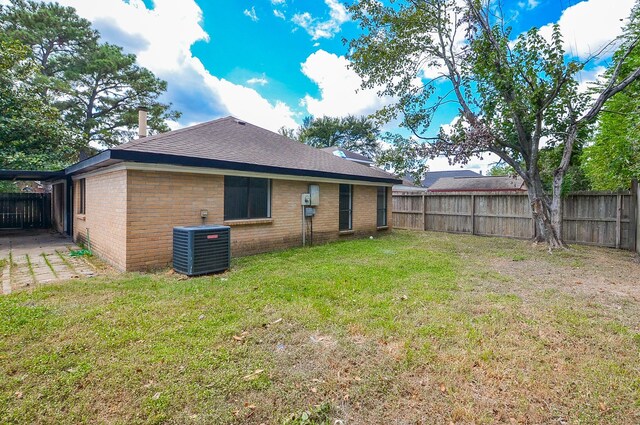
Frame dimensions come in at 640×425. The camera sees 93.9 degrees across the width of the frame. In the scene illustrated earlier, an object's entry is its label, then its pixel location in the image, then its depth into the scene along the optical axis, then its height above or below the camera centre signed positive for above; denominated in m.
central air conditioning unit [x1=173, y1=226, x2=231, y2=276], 5.70 -0.89
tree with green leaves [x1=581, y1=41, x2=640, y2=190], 7.30 +2.30
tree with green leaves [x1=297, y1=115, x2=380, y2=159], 35.91 +8.77
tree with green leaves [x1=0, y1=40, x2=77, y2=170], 11.87 +3.32
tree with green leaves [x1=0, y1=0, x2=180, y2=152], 17.62 +8.42
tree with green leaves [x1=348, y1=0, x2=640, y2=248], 8.77 +4.06
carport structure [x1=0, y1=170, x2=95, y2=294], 5.80 -1.28
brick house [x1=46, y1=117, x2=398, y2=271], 6.07 +0.31
